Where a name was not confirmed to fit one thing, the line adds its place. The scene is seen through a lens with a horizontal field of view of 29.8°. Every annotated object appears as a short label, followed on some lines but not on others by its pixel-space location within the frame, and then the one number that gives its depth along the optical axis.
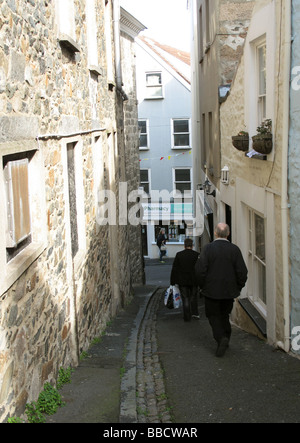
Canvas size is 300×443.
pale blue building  30.20
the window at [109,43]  11.57
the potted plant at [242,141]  8.59
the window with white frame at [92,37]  8.67
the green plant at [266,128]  7.09
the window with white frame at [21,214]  4.04
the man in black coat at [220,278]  6.79
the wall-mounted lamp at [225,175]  10.80
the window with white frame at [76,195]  7.24
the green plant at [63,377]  5.71
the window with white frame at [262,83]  8.03
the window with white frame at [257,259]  8.48
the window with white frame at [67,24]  6.26
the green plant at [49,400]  4.84
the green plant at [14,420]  3.93
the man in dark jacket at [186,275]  10.05
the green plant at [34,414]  4.47
